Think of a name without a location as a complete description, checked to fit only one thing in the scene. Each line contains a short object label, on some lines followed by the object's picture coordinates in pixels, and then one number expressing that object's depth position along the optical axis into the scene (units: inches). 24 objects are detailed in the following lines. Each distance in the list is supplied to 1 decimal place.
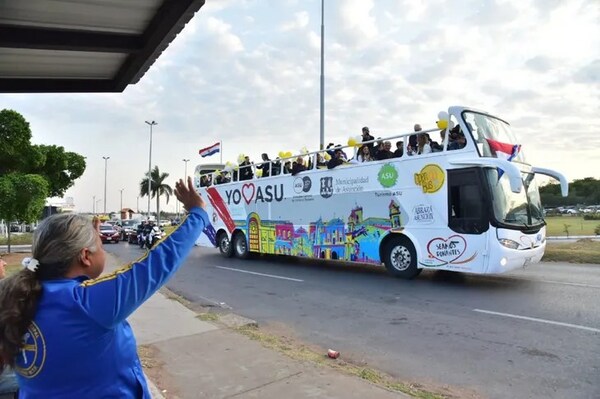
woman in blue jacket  67.2
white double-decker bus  390.3
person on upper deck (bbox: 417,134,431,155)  443.8
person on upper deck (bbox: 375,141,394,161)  480.1
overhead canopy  145.9
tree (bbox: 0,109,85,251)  694.5
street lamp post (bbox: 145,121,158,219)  2054.6
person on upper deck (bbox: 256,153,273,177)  642.8
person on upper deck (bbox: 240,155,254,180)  678.5
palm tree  2652.6
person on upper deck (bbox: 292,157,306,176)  587.0
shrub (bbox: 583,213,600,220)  2247.5
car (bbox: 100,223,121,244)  1311.5
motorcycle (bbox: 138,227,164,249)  956.9
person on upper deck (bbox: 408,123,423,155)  454.9
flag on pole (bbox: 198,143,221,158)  1049.7
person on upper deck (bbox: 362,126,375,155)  501.4
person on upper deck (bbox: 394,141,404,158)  464.4
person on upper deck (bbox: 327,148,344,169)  534.7
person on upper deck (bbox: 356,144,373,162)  502.6
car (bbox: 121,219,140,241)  1381.2
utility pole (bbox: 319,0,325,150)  793.6
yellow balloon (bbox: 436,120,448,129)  420.9
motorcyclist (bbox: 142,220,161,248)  967.6
